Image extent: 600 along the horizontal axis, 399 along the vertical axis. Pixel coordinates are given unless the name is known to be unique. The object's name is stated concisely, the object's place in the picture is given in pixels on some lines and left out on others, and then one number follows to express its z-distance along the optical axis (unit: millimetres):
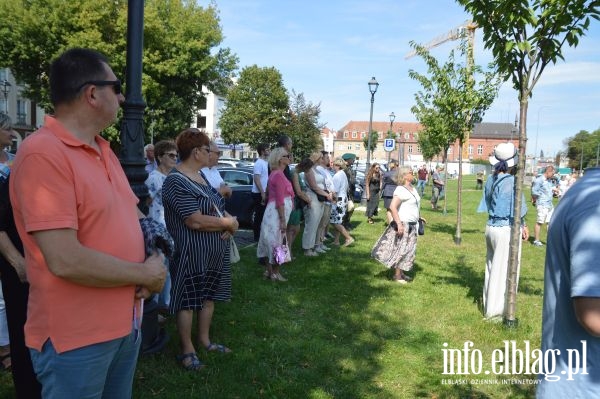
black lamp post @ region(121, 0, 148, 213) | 3875
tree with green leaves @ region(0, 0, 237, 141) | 25781
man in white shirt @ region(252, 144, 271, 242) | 9086
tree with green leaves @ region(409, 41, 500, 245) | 12219
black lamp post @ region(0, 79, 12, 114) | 42694
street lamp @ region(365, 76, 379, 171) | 21992
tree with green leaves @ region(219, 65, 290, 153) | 54375
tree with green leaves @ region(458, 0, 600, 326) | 4906
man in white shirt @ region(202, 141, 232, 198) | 4973
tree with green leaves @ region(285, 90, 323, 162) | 46594
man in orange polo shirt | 1672
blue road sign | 25484
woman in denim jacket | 5820
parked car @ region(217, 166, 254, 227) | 12164
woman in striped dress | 3996
